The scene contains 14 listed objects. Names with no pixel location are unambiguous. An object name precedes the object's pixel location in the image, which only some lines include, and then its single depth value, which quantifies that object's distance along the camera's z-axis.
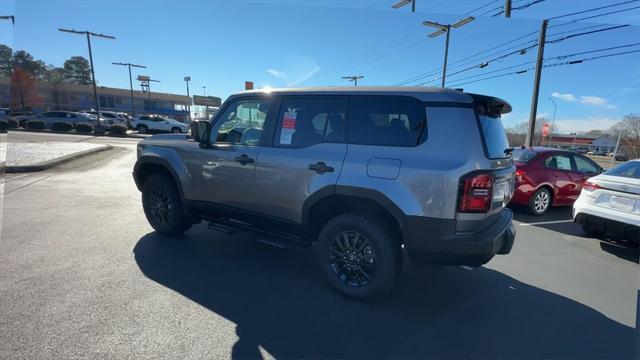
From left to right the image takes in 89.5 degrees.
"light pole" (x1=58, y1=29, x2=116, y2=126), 29.08
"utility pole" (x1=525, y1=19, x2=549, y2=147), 13.30
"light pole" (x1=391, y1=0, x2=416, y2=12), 12.91
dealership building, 52.28
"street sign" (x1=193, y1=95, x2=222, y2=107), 34.24
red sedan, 6.64
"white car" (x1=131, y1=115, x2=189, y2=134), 30.34
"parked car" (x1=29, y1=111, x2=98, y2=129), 28.38
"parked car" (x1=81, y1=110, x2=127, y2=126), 32.72
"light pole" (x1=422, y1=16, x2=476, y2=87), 16.13
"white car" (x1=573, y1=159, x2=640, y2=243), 4.37
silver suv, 2.64
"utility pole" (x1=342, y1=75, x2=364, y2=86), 39.78
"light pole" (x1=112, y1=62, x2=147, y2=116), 45.50
